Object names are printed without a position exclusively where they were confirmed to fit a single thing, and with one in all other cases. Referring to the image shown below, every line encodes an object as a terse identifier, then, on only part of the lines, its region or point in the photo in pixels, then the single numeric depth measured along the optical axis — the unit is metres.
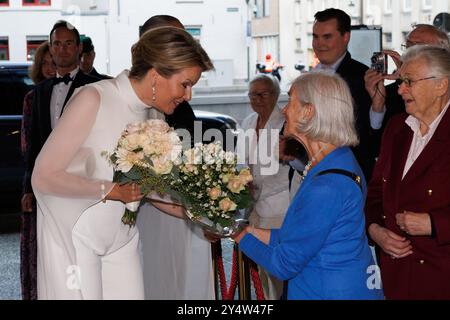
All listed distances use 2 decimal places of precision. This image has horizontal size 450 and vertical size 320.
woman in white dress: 3.70
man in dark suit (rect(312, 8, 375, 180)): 5.61
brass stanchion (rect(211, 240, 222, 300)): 5.59
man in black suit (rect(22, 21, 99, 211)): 5.67
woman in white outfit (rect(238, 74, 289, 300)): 6.20
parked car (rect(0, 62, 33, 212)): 11.19
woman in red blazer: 3.88
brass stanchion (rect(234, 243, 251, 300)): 5.53
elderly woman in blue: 3.31
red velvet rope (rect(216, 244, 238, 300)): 5.50
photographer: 5.39
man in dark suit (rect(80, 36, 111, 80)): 7.83
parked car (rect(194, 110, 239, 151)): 12.73
